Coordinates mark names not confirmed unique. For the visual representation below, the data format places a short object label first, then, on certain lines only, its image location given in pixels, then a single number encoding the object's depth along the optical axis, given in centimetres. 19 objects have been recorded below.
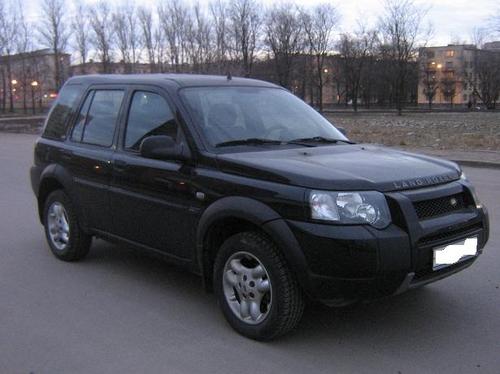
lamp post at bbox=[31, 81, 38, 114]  6775
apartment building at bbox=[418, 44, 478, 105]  11169
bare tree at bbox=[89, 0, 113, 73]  6719
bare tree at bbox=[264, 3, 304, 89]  6531
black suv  359
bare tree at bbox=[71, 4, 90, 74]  6750
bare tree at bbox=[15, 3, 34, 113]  6131
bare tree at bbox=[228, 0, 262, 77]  6212
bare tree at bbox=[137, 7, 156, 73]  7062
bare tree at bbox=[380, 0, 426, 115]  5872
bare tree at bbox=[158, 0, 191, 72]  6681
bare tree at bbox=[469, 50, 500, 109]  9500
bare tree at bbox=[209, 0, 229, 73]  6166
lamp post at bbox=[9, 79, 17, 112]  6817
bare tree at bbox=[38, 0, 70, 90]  6056
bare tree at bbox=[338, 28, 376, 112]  7894
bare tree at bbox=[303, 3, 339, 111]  6919
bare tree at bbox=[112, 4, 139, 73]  7075
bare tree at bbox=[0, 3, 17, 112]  5816
